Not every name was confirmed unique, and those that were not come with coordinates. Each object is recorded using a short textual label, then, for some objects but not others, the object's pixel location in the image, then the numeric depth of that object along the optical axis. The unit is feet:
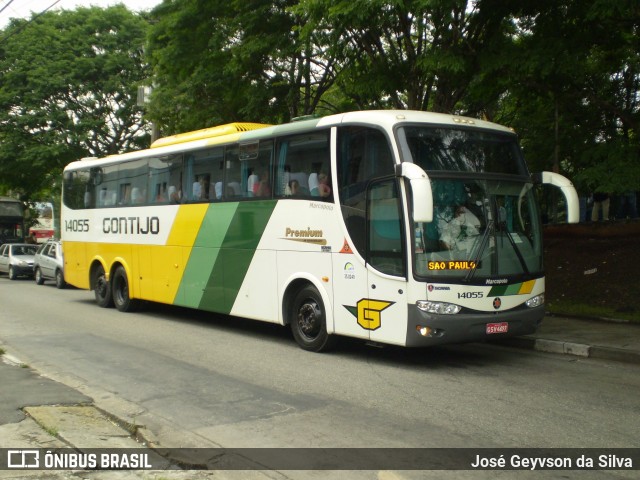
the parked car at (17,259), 101.91
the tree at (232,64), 59.72
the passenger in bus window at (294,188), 37.32
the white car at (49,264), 86.91
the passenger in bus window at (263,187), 39.60
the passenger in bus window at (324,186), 35.27
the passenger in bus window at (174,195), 47.38
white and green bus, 30.86
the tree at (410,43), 41.50
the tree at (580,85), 40.27
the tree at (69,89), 107.86
